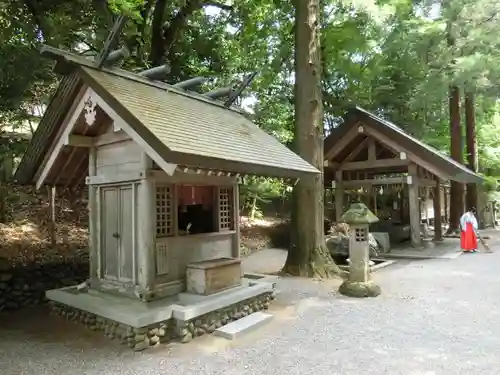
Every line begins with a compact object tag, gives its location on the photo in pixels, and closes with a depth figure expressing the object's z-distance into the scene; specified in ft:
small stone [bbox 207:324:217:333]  19.14
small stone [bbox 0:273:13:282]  24.32
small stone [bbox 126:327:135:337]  17.25
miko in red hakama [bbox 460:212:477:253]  41.35
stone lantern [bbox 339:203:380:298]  24.99
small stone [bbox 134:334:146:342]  16.96
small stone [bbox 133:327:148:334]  16.97
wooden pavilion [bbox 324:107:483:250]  40.86
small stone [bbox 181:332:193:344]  17.87
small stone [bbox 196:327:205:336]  18.62
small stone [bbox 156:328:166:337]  17.75
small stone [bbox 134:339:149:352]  16.85
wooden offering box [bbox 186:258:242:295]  20.25
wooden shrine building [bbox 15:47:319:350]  17.87
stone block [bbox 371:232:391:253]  42.61
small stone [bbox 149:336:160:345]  17.40
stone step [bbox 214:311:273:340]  18.32
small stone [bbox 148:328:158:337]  17.41
